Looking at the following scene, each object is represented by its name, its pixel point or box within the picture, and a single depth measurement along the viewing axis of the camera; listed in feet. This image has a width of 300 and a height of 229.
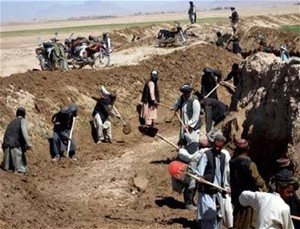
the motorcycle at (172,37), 92.73
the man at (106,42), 82.99
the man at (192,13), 118.79
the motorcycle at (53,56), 69.67
